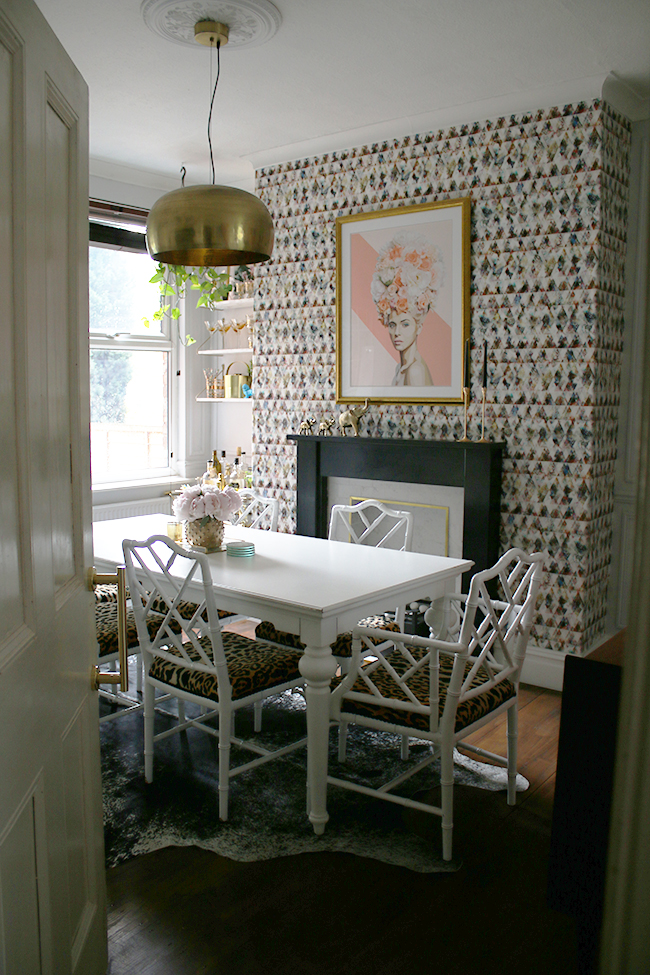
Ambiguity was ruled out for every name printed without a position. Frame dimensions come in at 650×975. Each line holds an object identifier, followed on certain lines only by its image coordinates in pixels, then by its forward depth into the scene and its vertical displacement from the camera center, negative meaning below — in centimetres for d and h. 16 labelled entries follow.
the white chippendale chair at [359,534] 319 -67
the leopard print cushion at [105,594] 352 -84
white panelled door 104 -17
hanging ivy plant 475 +83
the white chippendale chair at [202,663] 253 -88
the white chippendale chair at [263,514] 414 -55
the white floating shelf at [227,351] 536 +46
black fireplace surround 395 -30
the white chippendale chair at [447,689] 227 -88
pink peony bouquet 316 -37
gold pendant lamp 242 +62
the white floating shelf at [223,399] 545 +12
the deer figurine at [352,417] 449 +0
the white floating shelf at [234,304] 547 +81
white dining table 246 -59
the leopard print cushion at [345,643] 314 -94
